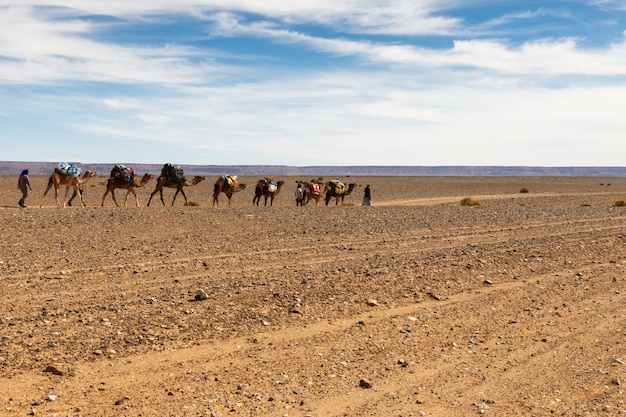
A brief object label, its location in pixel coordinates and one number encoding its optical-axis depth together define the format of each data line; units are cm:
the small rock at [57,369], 745
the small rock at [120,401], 680
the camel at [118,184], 3119
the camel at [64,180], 2973
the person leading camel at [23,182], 3036
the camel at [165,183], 3291
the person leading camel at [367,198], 3672
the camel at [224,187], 3447
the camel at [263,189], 3494
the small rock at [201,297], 1042
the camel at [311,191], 3594
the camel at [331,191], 3750
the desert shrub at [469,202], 4169
